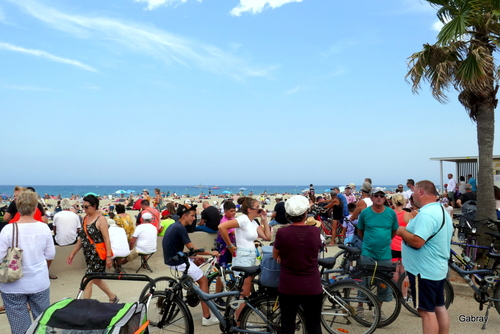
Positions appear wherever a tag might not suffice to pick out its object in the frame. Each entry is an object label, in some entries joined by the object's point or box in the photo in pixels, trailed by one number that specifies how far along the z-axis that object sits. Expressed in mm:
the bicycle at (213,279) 5117
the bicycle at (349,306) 4668
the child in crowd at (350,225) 9159
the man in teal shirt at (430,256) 3898
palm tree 7371
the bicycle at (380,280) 5086
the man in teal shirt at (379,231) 5266
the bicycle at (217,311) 4164
